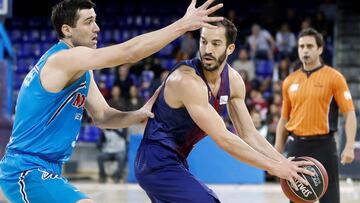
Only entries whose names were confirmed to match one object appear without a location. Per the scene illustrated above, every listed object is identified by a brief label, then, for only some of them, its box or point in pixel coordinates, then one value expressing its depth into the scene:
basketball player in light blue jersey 7.77
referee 12.52
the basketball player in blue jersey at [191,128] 8.65
